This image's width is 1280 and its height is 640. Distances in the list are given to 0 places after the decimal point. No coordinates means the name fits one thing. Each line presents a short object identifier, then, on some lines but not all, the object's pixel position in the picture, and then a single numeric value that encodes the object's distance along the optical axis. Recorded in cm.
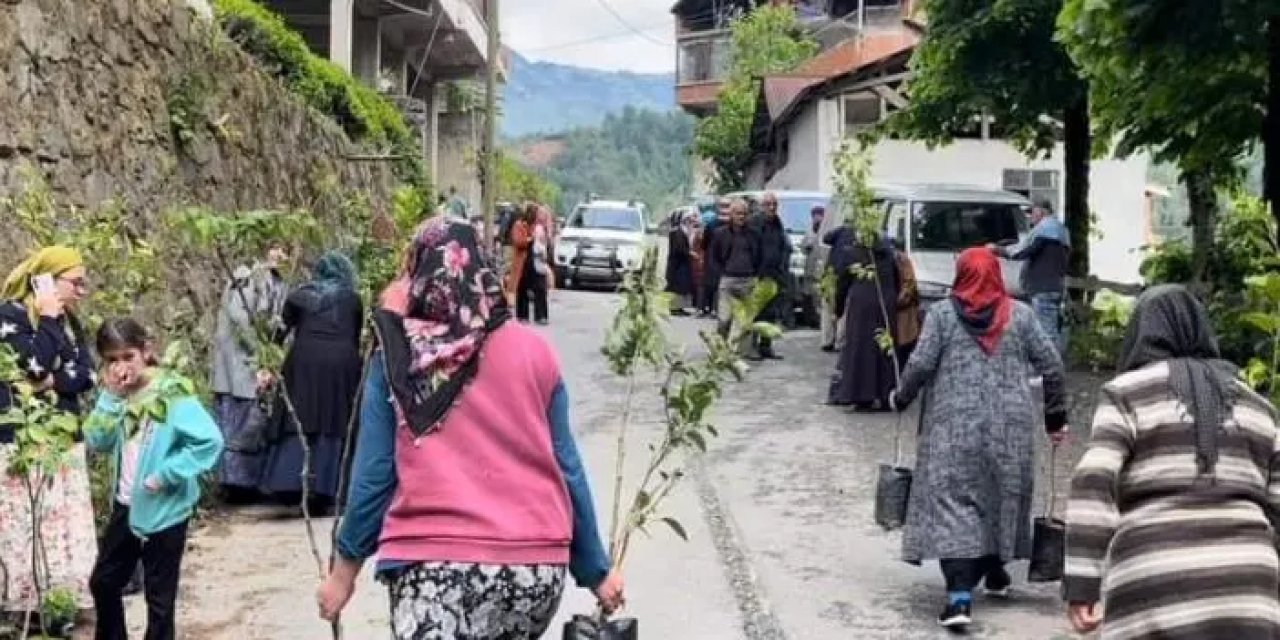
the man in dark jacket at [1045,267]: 1647
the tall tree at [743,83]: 5772
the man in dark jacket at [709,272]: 2240
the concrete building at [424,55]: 3203
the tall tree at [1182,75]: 1169
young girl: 633
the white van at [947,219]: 1912
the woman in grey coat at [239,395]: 1038
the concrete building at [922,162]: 3841
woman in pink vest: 397
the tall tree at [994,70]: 1788
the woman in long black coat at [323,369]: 1009
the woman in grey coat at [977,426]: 770
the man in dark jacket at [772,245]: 1800
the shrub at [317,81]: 1995
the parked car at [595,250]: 3325
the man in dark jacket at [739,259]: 1767
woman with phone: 685
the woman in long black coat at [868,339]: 1470
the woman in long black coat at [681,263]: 2630
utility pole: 2750
